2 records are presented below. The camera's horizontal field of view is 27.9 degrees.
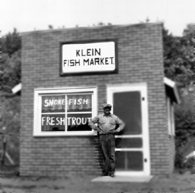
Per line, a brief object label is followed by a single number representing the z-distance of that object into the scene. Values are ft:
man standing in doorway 34.60
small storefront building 36.45
